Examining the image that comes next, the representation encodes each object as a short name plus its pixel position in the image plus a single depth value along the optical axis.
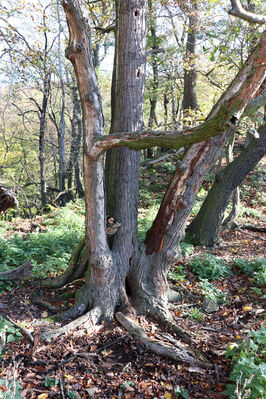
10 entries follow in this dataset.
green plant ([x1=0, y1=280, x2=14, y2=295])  4.48
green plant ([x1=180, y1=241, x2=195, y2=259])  6.42
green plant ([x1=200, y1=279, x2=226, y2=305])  5.07
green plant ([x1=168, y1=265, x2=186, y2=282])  5.48
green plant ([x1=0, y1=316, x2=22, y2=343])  3.38
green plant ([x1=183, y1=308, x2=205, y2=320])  4.59
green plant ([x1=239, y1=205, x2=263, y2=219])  10.18
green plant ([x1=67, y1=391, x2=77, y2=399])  2.89
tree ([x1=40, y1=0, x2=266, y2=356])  3.38
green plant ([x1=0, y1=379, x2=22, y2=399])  2.29
